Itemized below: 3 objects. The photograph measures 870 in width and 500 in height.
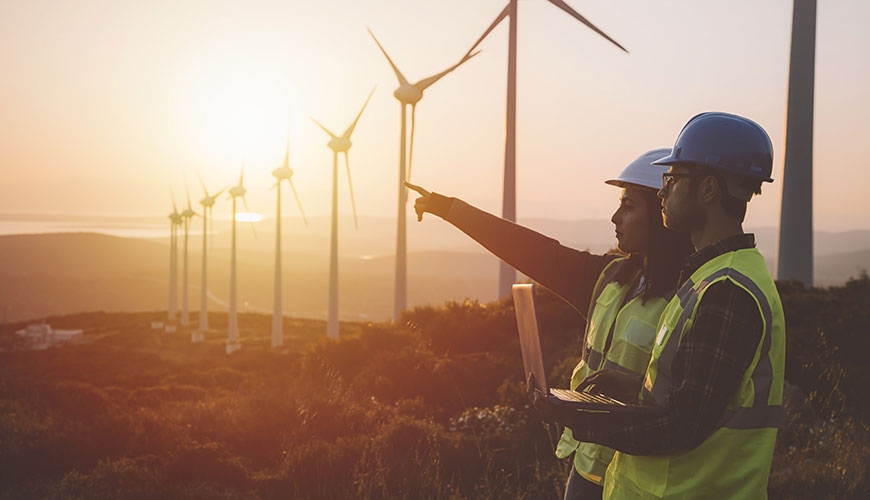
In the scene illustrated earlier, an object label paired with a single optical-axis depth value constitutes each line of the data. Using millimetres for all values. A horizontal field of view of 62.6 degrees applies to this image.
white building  56812
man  2248
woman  3234
